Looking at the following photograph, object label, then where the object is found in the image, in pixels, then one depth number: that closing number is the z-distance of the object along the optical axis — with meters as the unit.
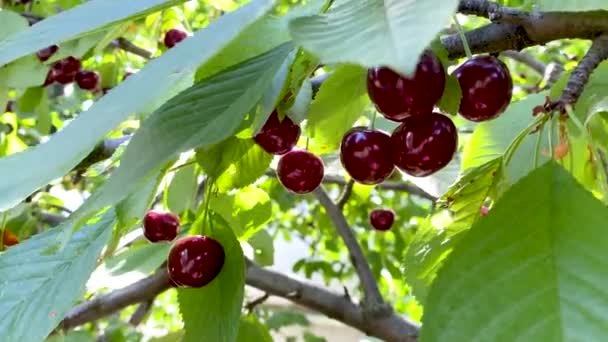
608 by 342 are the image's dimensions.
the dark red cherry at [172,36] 0.92
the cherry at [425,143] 0.41
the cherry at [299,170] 0.50
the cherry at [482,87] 0.41
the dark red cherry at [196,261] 0.46
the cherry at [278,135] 0.43
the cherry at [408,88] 0.39
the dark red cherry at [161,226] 0.56
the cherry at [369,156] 0.44
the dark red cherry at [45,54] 0.83
